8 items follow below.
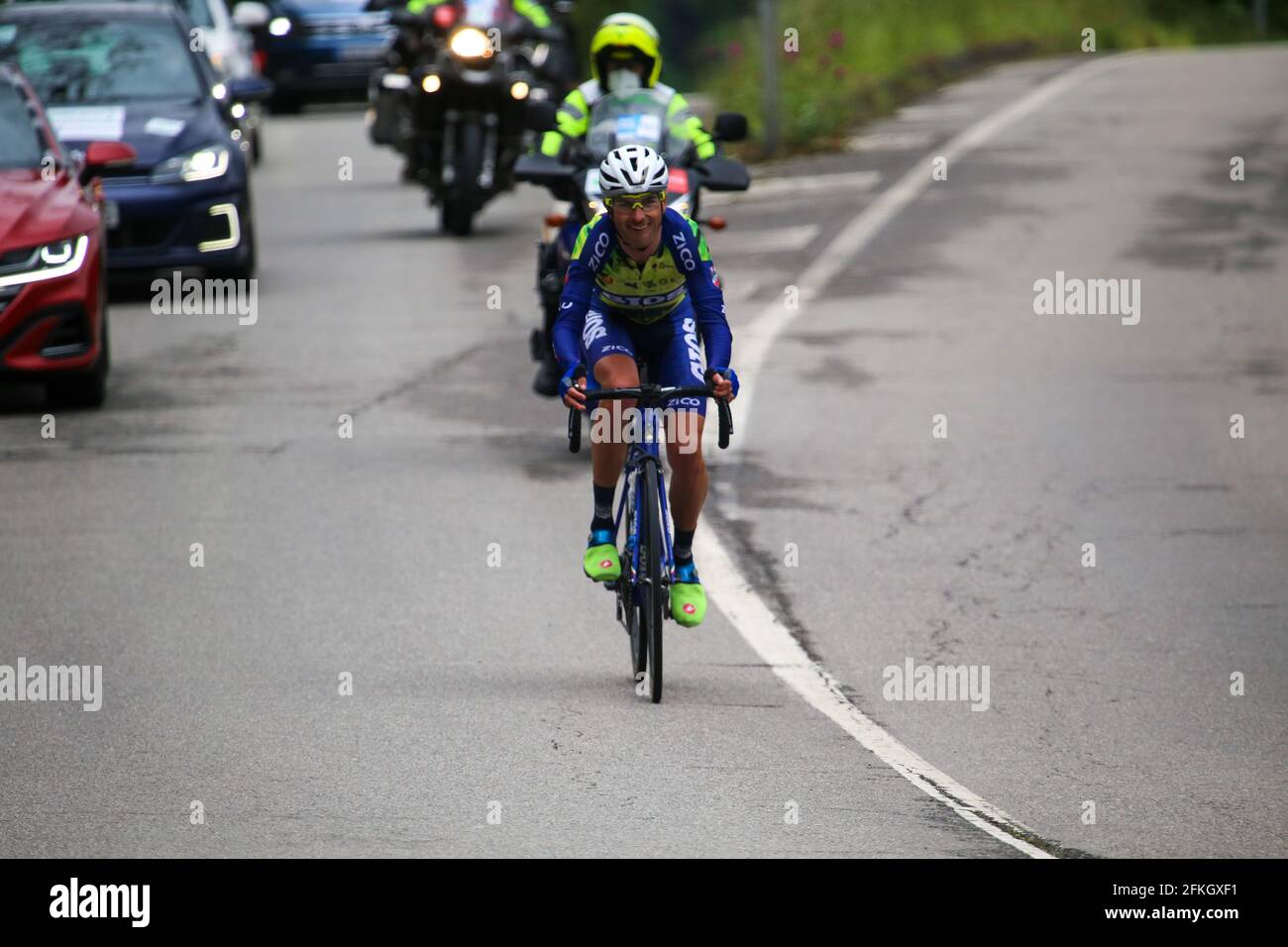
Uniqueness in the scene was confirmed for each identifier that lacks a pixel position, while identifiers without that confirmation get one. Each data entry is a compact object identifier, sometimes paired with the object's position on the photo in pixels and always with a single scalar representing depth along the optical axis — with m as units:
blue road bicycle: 8.57
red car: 13.88
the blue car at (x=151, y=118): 17.91
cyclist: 8.80
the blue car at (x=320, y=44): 34.34
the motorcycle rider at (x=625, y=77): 12.82
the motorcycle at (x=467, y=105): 21.77
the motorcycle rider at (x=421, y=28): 23.16
